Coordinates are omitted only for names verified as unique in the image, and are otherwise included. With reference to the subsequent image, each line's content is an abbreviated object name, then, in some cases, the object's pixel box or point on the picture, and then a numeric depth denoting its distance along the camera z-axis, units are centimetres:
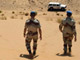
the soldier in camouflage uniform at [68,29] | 1445
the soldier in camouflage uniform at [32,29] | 1357
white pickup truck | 5925
